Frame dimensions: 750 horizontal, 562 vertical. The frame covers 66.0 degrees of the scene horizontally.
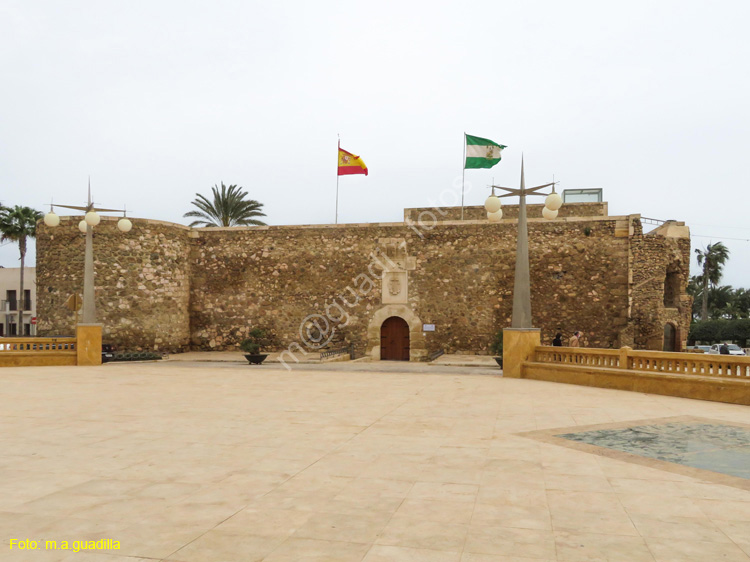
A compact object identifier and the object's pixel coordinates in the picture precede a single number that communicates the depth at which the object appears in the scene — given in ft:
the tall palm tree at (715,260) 194.59
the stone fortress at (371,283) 71.10
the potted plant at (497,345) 66.61
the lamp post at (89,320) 53.78
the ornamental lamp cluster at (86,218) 50.39
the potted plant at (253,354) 62.18
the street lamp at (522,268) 44.98
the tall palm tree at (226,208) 107.86
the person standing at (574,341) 50.24
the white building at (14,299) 150.30
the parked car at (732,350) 113.91
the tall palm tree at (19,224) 124.06
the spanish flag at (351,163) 80.43
